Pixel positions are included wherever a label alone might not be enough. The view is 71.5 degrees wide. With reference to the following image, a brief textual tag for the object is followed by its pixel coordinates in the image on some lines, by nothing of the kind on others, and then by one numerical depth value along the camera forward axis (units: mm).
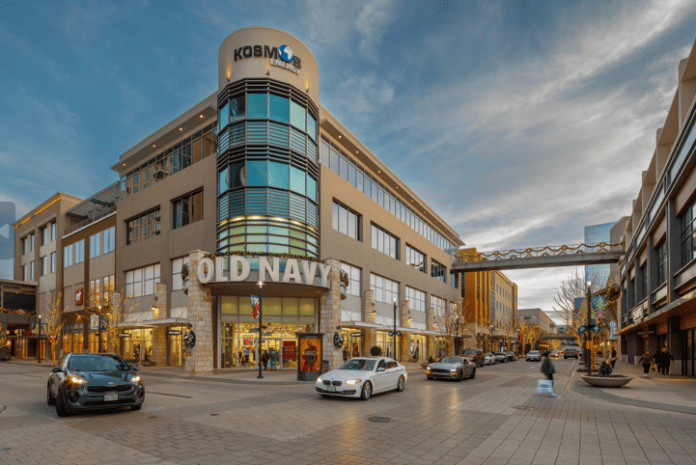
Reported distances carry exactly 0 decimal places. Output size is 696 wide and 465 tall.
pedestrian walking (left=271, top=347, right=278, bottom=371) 31792
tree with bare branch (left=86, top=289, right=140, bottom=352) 38500
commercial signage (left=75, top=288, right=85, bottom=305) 45719
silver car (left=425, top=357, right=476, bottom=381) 24641
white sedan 15969
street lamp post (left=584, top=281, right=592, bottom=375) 27311
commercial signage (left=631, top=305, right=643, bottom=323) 35906
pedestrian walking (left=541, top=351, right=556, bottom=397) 17789
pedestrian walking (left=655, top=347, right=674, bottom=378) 28016
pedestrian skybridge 53031
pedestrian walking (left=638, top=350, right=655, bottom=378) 26812
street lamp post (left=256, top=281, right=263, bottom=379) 24584
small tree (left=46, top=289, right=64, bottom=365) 47731
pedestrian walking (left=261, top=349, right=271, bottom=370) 31844
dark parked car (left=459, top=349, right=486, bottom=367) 40469
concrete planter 20344
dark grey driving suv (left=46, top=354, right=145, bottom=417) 11867
